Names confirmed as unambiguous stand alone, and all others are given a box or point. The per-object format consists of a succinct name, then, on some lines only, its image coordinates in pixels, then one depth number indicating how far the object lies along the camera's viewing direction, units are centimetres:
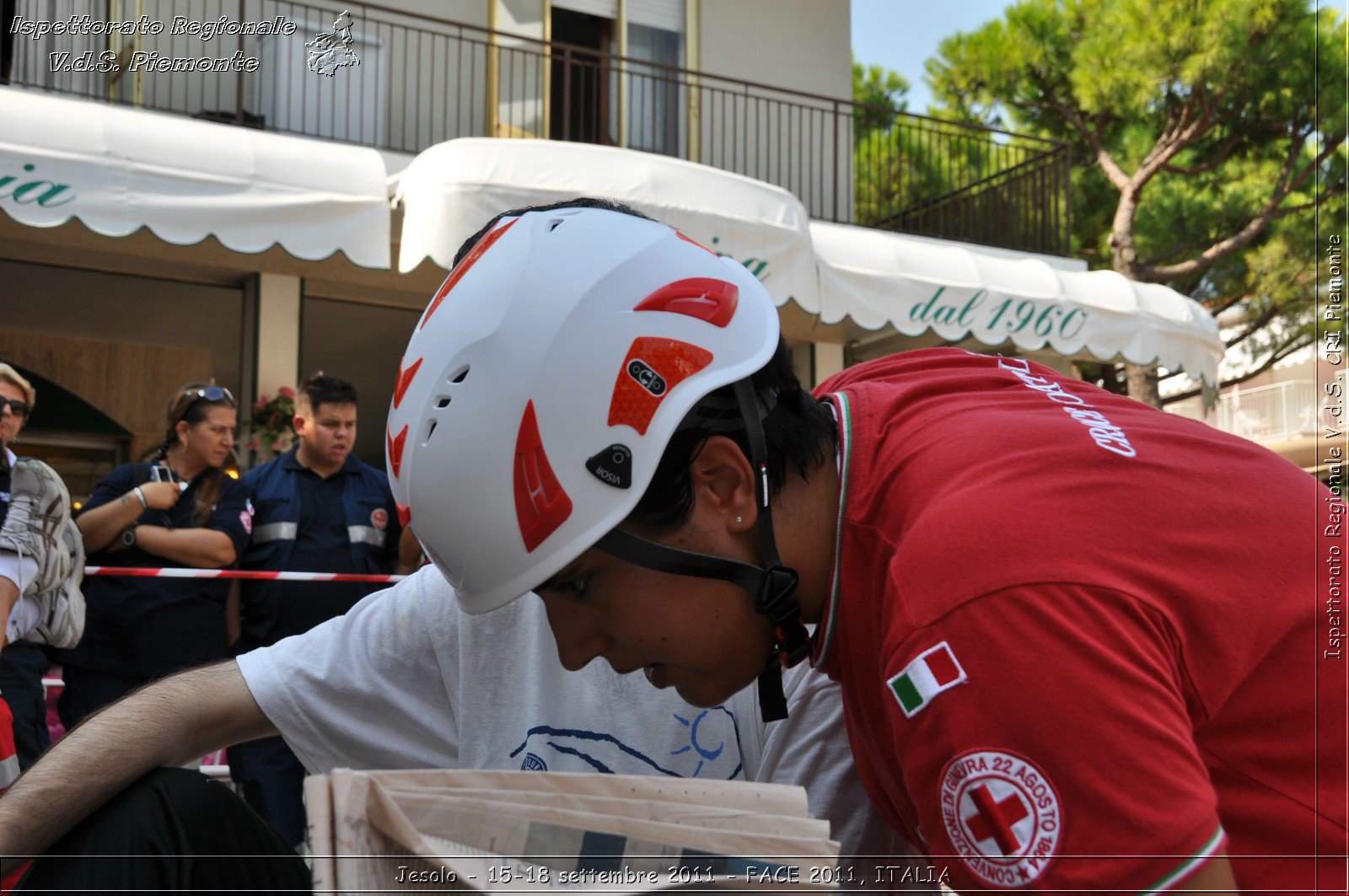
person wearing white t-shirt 190
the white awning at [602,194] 786
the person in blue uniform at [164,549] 486
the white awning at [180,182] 677
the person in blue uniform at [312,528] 527
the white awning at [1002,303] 925
